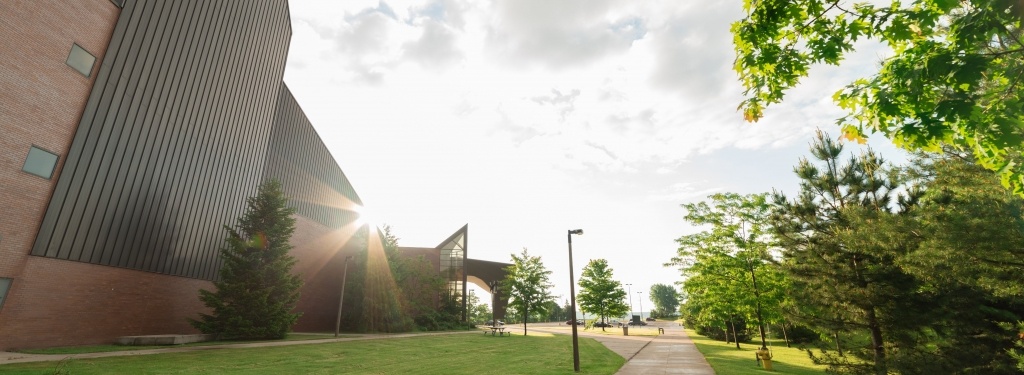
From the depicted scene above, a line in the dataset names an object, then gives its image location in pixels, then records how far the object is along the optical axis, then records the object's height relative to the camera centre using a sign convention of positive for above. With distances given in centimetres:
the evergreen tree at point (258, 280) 2359 +201
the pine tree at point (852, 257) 1262 +216
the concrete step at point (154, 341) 1930 -119
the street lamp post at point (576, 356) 1435 -114
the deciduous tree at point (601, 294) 5072 +319
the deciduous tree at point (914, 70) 395 +259
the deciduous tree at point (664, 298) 17012 +938
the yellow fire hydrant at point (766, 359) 1600 -126
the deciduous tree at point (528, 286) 4600 +356
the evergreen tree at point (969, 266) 849 +132
